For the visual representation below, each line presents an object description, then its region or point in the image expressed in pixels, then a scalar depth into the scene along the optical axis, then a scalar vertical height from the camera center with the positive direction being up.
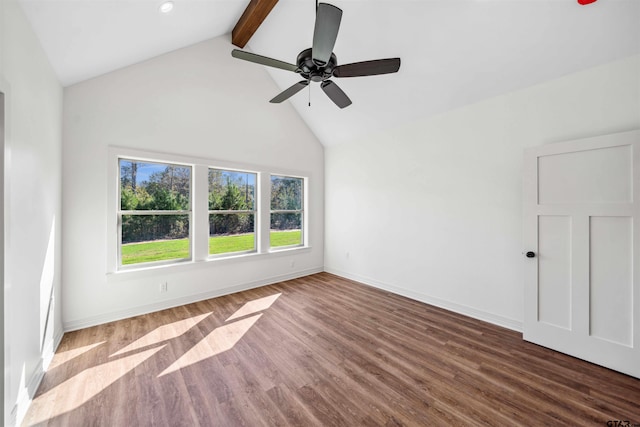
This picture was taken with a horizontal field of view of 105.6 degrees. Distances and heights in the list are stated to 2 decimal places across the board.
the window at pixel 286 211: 4.78 +0.00
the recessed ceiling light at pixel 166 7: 2.32 +2.01
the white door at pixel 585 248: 2.13 -0.39
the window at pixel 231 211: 3.98 +0.00
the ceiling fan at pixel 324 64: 1.81 +1.31
